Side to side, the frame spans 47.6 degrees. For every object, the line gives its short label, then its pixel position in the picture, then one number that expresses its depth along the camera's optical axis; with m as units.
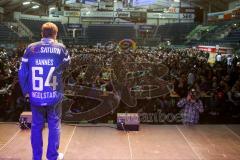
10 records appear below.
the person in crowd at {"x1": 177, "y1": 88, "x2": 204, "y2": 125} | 5.18
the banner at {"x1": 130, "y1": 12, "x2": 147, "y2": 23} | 18.90
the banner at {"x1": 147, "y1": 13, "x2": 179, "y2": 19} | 23.62
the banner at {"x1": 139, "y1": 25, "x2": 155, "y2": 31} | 28.32
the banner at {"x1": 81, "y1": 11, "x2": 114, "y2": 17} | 23.29
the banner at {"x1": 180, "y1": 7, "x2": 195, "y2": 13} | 18.11
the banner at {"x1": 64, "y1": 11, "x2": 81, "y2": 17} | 21.16
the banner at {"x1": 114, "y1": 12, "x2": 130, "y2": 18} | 19.15
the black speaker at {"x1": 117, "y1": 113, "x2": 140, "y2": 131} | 4.68
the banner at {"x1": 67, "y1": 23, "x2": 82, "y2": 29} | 26.21
